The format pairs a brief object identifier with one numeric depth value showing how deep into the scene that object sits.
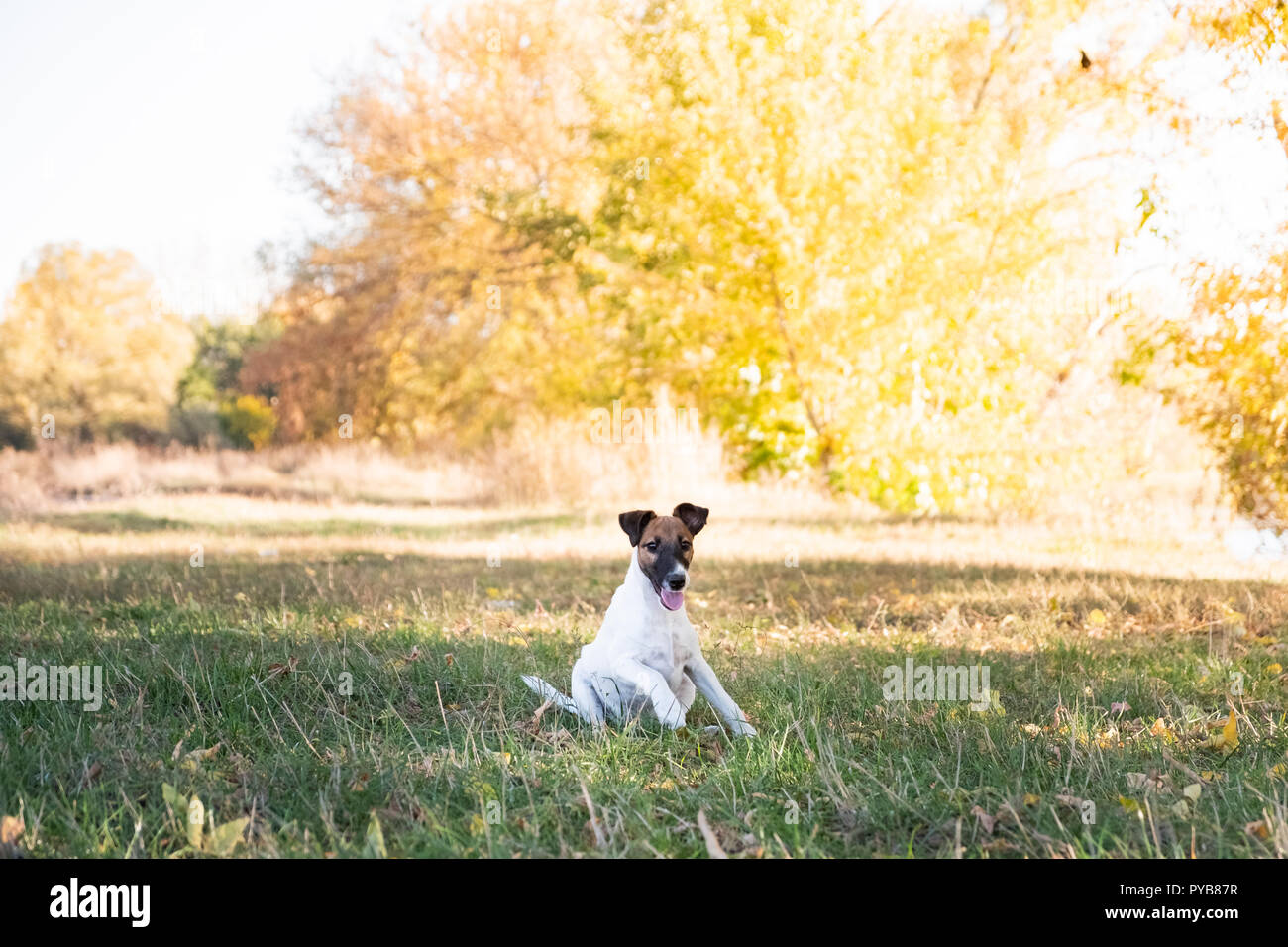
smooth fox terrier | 5.08
